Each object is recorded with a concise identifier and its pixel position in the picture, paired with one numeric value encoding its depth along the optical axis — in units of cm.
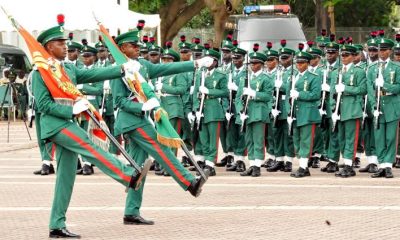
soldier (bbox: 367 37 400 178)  1805
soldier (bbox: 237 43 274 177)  1878
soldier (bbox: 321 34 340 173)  1920
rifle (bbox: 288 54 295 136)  1908
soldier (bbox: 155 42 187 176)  1962
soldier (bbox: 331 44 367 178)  1836
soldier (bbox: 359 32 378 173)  1870
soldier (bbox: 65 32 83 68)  1945
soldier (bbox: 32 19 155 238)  1212
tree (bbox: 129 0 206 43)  4419
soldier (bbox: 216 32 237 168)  1984
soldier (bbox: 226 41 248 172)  1959
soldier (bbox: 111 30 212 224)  1301
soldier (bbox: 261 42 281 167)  1964
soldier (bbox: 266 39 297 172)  1961
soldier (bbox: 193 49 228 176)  1944
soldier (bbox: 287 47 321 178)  1886
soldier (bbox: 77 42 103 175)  1955
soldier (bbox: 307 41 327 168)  1923
